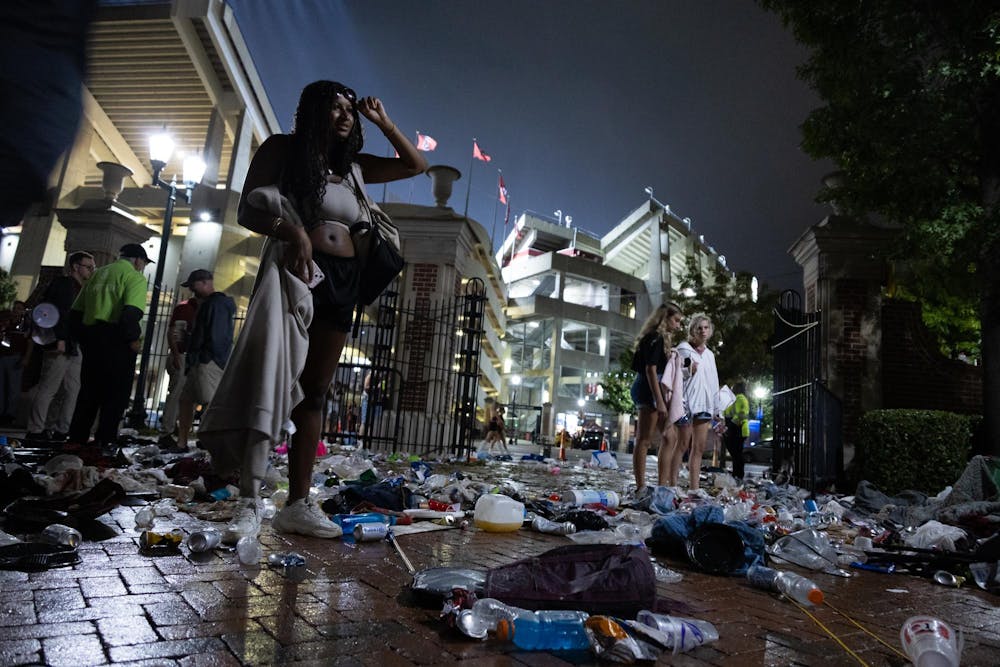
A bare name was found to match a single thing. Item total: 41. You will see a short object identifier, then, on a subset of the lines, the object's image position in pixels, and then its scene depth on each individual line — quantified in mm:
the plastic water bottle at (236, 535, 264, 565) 2385
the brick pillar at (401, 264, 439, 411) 12266
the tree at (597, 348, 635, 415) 33531
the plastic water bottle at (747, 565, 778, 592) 2656
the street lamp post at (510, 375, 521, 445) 47000
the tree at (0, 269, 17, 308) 15047
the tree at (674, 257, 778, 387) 25297
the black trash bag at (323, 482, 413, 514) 3881
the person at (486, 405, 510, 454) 15898
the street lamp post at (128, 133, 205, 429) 10562
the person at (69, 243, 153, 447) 5699
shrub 7688
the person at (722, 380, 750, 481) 10344
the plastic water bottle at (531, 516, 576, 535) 3867
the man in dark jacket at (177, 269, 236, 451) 6492
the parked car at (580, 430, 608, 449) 28781
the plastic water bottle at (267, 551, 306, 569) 2395
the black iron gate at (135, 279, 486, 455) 11617
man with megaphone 7172
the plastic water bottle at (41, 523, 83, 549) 2398
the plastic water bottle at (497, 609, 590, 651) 1698
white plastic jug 3820
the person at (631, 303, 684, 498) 5880
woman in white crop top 2783
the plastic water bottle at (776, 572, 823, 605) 2420
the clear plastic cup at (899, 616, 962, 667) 1636
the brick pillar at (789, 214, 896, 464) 9859
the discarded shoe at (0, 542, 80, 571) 2094
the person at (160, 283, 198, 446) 7086
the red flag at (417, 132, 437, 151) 26672
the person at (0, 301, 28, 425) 8625
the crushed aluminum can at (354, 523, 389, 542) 3006
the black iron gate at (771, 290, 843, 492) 7641
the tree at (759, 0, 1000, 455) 7938
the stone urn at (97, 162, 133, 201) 11688
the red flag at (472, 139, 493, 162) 32156
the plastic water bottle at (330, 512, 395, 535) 3189
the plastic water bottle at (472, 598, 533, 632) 1766
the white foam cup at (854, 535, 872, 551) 4099
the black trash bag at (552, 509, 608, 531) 3996
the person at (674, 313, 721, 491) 6215
